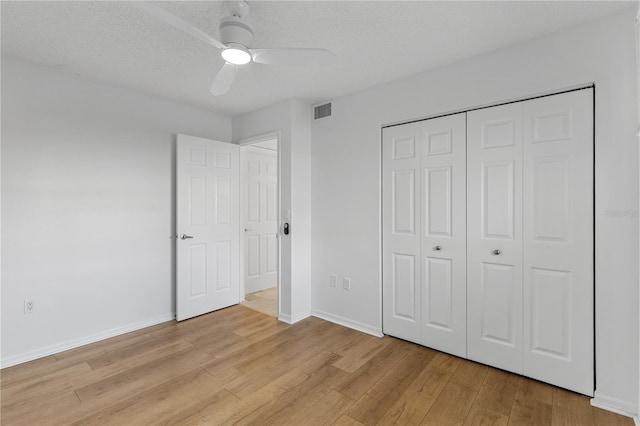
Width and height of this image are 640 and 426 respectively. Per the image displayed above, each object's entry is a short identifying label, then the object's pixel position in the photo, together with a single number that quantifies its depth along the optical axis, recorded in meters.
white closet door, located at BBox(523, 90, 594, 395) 2.01
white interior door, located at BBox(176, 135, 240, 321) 3.41
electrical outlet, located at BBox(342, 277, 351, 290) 3.24
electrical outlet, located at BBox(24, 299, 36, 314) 2.52
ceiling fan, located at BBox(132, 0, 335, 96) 1.67
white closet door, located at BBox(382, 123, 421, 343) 2.79
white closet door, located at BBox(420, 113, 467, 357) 2.53
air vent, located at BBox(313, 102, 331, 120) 3.38
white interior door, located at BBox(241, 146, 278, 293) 4.50
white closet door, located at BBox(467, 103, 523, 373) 2.27
